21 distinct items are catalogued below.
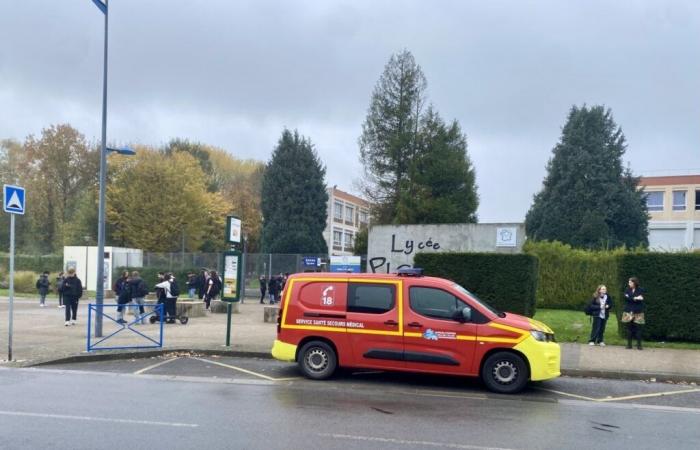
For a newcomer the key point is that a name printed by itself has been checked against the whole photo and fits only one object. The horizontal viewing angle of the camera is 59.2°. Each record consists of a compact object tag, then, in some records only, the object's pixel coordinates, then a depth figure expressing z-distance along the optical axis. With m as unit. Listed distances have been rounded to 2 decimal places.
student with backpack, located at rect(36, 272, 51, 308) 26.48
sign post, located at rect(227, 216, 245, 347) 13.81
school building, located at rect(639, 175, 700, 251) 59.81
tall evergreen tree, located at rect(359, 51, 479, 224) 43.31
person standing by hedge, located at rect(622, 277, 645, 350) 14.18
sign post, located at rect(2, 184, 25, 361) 11.47
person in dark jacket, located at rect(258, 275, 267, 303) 32.12
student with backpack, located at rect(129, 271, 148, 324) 19.11
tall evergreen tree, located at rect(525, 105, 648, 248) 47.44
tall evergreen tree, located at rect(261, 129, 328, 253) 51.28
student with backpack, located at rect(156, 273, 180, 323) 19.09
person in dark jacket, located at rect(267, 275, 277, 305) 30.59
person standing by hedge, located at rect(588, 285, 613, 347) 14.95
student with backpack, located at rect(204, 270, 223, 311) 24.09
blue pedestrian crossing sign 11.48
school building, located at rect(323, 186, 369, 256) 74.31
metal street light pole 15.21
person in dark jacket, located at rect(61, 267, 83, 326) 17.70
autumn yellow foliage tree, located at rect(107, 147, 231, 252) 45.59
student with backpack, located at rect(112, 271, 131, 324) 19.06
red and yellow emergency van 9.84
